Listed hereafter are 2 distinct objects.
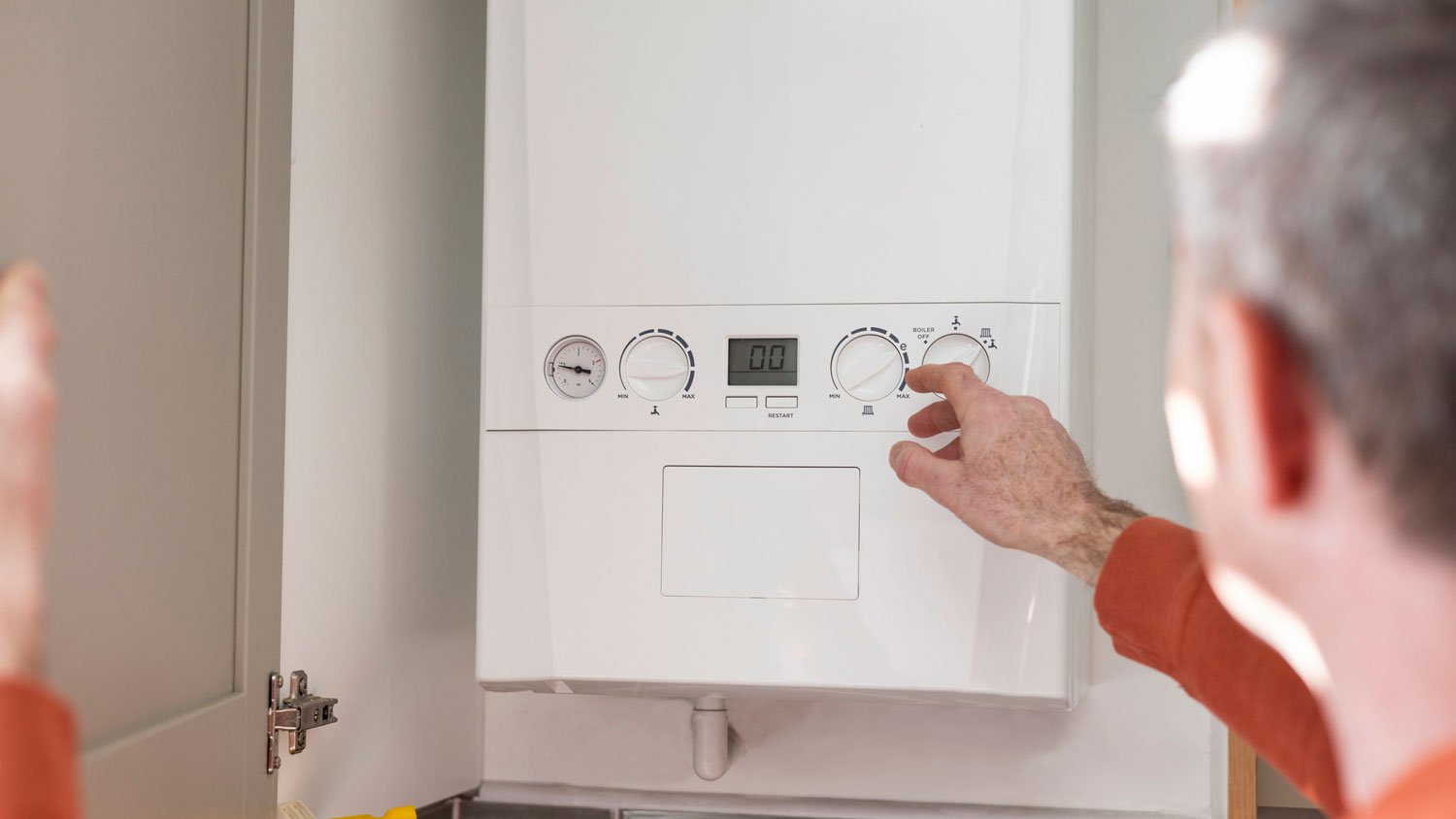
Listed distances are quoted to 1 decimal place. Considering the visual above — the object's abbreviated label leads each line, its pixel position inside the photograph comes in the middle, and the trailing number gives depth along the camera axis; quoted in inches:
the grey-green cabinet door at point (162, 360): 25.0
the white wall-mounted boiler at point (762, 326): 40.3
